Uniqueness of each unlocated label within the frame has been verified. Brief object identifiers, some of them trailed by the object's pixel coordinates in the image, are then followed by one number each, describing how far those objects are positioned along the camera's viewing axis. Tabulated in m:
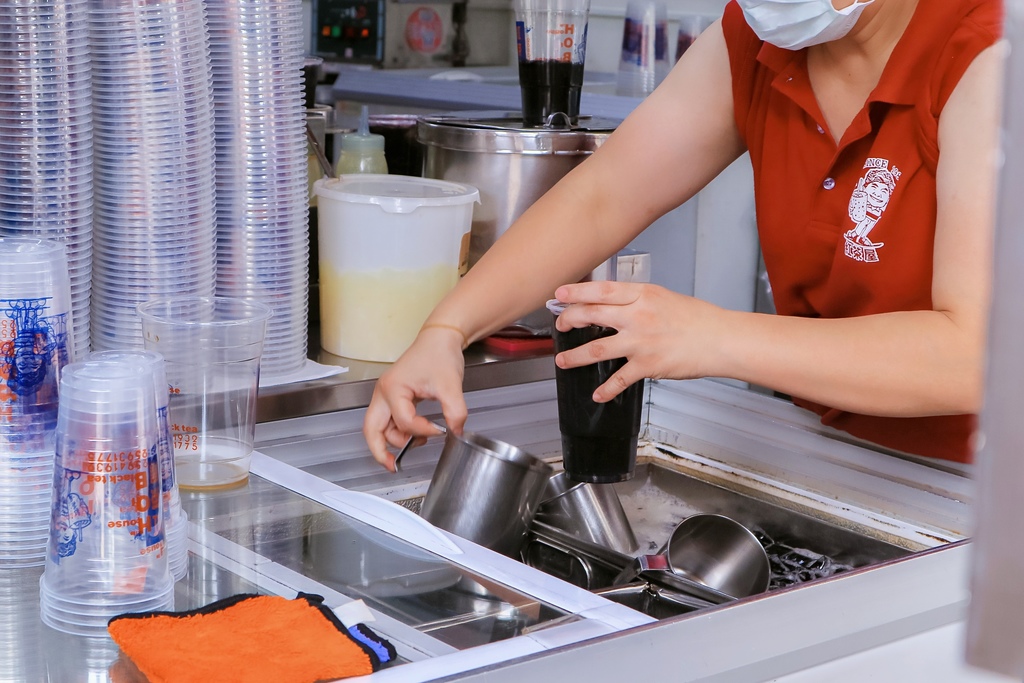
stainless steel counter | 1.68
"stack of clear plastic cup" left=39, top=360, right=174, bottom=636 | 1.71
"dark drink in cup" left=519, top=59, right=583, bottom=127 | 2.48
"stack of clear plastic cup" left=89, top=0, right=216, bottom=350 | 2.05
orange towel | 1.64
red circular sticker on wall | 5.39
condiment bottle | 2.56
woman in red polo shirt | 1.97
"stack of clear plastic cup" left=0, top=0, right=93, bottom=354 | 1.97
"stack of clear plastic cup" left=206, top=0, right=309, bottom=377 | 2.18
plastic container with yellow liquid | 2.28
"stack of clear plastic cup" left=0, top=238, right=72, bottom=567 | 1.79
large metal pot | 2.41
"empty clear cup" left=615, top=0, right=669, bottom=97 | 3.85
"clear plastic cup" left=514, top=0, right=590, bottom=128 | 2.47
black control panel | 5.36
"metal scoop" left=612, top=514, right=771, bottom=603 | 2.00
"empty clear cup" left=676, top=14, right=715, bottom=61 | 3.84
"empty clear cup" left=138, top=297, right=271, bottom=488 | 1.96
